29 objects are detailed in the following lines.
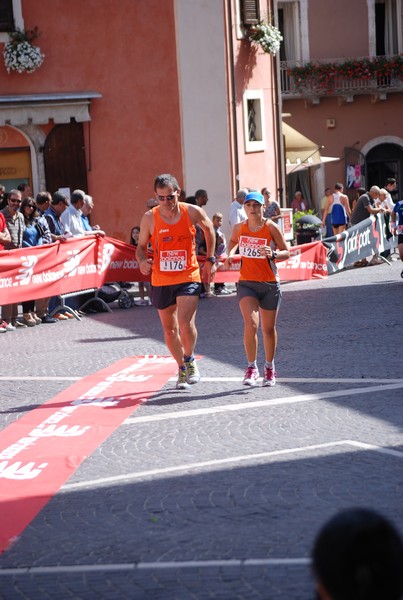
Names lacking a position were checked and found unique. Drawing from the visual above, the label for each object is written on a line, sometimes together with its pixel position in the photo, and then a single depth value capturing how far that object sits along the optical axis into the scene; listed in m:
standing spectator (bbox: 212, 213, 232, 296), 21.25
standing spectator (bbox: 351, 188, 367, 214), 28.98
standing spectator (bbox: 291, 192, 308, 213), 38.50
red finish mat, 7.01
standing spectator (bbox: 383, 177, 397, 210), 29.05
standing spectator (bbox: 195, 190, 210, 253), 20.15
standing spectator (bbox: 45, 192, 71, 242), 18.16
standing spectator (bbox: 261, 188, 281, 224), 24.20
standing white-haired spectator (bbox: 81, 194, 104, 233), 18.89
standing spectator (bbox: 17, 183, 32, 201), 20.40
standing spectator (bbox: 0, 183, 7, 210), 22.53
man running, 10.55
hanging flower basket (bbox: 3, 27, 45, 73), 25.75
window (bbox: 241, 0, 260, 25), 28.52
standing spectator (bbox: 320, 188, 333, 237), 29.10
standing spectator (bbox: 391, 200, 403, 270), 21.23
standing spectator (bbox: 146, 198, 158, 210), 21.17
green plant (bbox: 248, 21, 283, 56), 28.72
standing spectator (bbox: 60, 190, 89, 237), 18.86
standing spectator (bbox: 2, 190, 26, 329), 17.20
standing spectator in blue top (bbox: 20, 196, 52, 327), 17.58
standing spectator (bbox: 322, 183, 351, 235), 28.66
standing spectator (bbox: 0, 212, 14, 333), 17.06
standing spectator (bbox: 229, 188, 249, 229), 23.20
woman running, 10.63
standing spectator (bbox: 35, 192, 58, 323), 17.96
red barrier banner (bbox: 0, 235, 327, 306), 17.11
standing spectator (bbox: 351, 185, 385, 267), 26.34
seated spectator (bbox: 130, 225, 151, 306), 20.16
